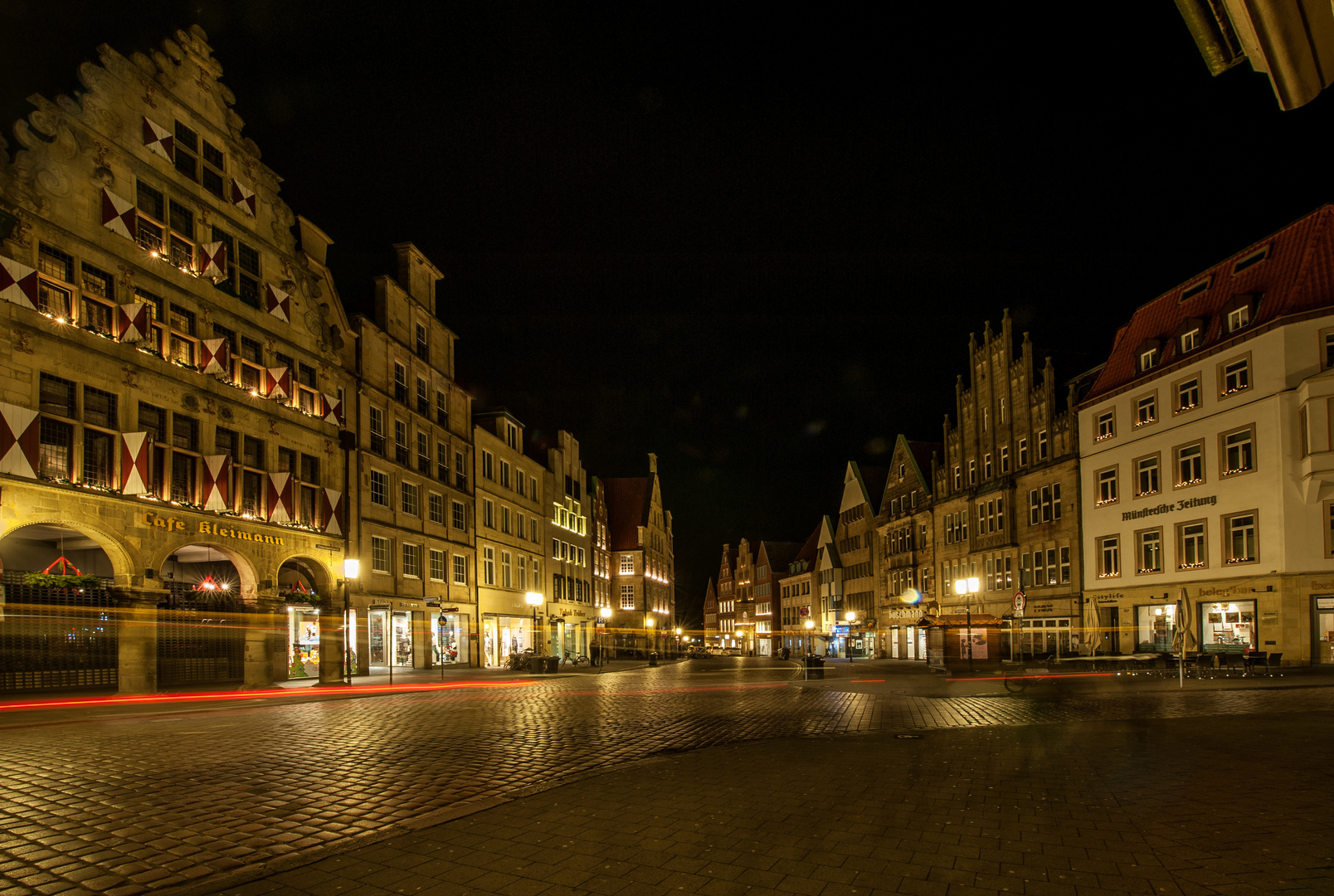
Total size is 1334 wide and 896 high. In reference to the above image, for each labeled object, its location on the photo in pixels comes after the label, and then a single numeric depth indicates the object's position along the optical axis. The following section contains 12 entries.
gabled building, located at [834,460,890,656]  68.62
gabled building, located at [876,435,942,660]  58.84
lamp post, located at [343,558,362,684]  27.44
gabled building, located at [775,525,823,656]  89.00
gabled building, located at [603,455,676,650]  79.88
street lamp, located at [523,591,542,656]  42.09
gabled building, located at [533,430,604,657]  57.53
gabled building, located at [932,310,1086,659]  42.97
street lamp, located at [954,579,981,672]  38.50
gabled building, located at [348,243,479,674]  34.66
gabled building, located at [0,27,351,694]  21.20
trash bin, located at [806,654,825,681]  32.28
